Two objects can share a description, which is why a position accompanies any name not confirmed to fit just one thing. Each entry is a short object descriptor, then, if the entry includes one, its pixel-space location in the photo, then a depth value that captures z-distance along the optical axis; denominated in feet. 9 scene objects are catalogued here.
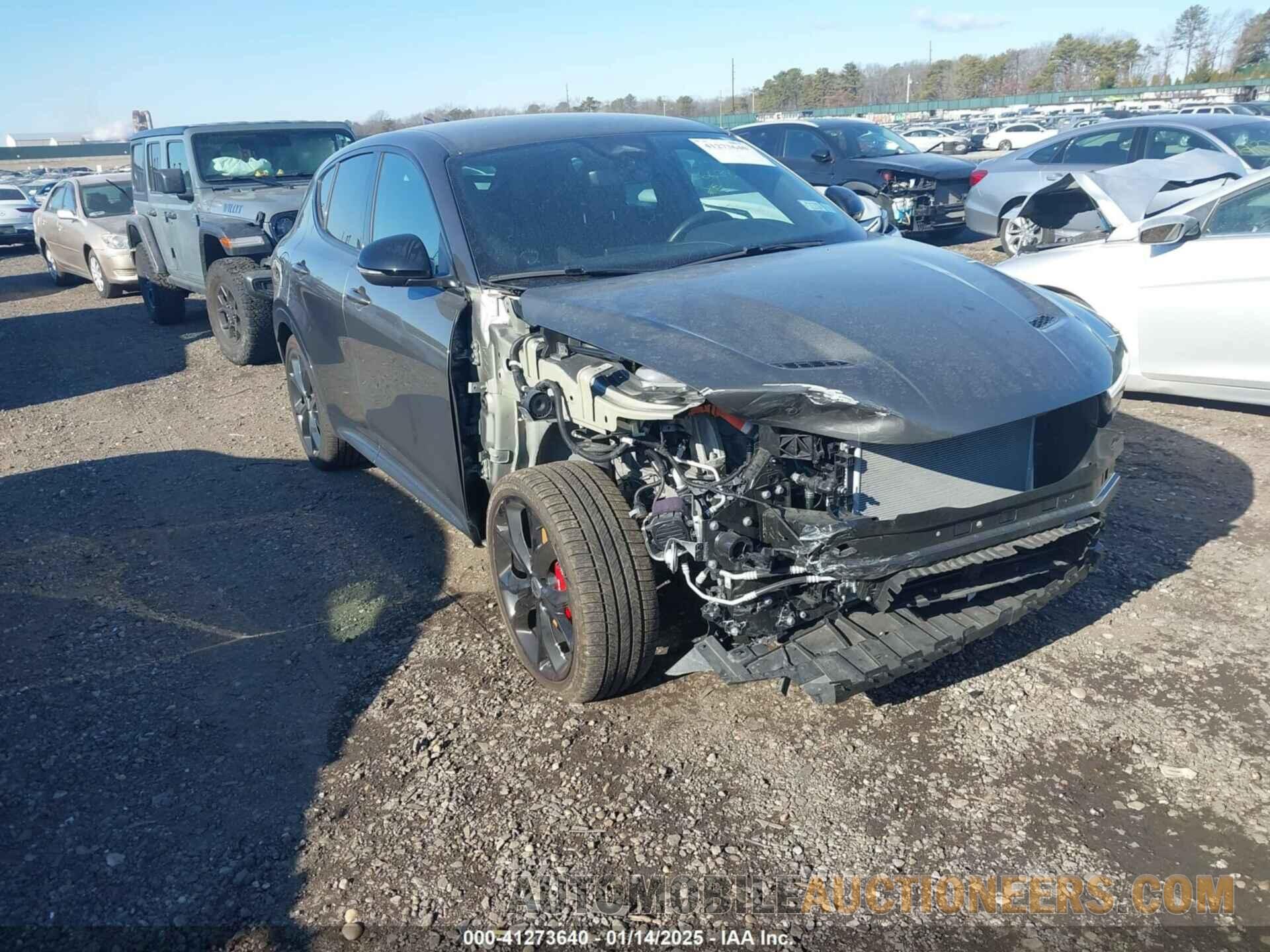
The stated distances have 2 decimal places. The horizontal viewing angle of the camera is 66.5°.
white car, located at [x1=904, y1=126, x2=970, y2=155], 123.44
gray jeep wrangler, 28.14
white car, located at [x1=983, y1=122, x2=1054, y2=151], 129.29
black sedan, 42.42
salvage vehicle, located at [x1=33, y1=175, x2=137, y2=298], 42.04
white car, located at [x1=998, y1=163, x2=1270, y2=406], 17.75
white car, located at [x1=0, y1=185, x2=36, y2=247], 64.75
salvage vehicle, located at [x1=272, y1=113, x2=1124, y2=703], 8.77
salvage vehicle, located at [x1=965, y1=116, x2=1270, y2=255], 33.32
